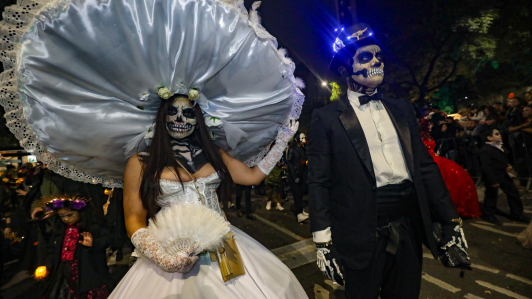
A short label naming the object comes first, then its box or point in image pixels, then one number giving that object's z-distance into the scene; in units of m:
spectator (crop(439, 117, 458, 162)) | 9.19
